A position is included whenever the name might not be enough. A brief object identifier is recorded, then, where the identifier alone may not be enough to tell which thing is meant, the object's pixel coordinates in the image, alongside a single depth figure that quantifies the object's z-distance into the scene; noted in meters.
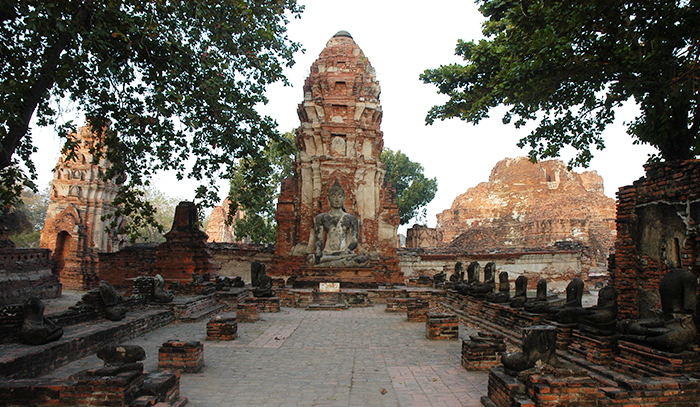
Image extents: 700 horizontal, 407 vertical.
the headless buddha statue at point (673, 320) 5.00
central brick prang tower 18.92
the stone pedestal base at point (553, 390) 3.99
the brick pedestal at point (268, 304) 11.84
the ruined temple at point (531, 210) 34.94
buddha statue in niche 16.45
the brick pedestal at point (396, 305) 11.73
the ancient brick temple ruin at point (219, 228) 36.75
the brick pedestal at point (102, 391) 3.96
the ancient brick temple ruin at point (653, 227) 6.04
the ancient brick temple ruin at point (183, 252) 13.87
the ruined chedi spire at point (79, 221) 20.48
